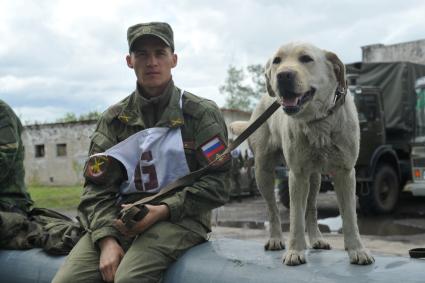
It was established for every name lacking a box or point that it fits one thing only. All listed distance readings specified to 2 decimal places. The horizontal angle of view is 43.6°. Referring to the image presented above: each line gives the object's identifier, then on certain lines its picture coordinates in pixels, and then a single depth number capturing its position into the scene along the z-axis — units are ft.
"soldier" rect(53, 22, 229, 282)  9.65
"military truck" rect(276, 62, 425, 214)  36.19
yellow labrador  8.45
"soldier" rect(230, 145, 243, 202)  55.21
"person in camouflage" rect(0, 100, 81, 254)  12.23
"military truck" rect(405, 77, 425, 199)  34.96
